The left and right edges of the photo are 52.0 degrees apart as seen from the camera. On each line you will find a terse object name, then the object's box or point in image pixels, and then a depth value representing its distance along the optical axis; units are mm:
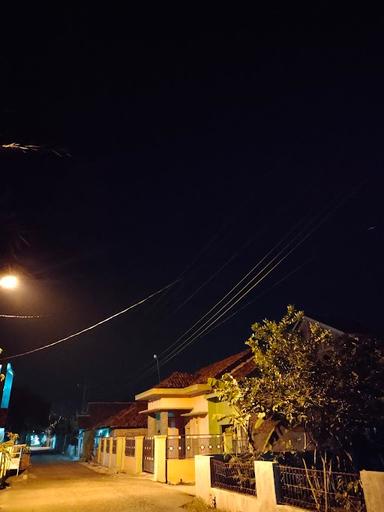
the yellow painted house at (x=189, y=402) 18842
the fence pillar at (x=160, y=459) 15977
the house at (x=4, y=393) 30844
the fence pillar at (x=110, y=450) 24966
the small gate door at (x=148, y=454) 18088
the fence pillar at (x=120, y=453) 22047
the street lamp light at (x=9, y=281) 10109
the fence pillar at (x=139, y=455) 19359
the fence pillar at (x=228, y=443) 15122
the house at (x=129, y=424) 28656
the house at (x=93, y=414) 44306
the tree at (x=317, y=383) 8062
